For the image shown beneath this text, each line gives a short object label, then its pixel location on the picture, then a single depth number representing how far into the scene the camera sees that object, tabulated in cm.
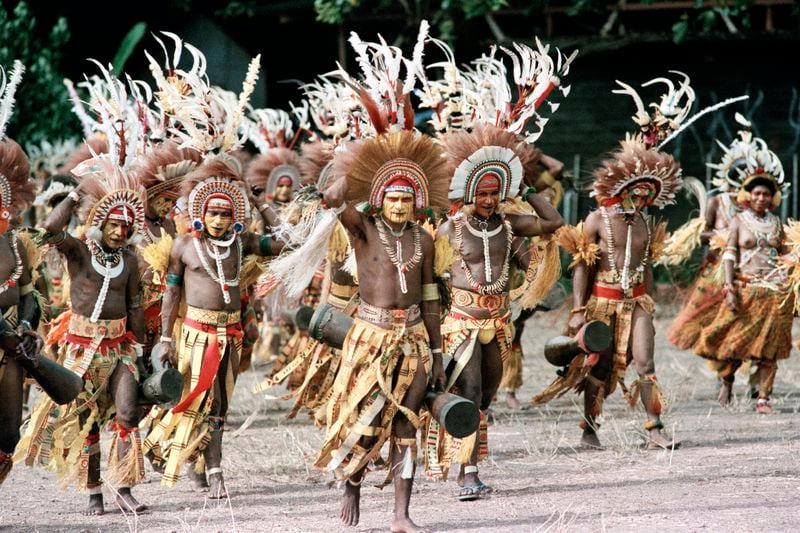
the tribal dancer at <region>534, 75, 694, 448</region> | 1585
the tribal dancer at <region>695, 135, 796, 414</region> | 1908
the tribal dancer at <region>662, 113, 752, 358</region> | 1972
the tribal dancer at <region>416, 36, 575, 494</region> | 1346
